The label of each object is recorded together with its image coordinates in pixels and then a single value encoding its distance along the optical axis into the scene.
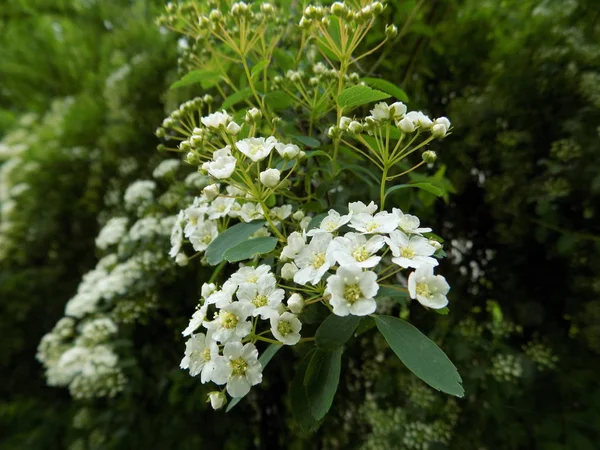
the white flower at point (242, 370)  0.09
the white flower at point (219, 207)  0.11
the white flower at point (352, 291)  0.08
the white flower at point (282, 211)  0.11
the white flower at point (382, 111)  0.10
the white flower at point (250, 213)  0.11
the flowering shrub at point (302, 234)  0.08
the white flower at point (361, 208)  0.10
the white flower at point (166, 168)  0.23
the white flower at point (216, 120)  0.10
